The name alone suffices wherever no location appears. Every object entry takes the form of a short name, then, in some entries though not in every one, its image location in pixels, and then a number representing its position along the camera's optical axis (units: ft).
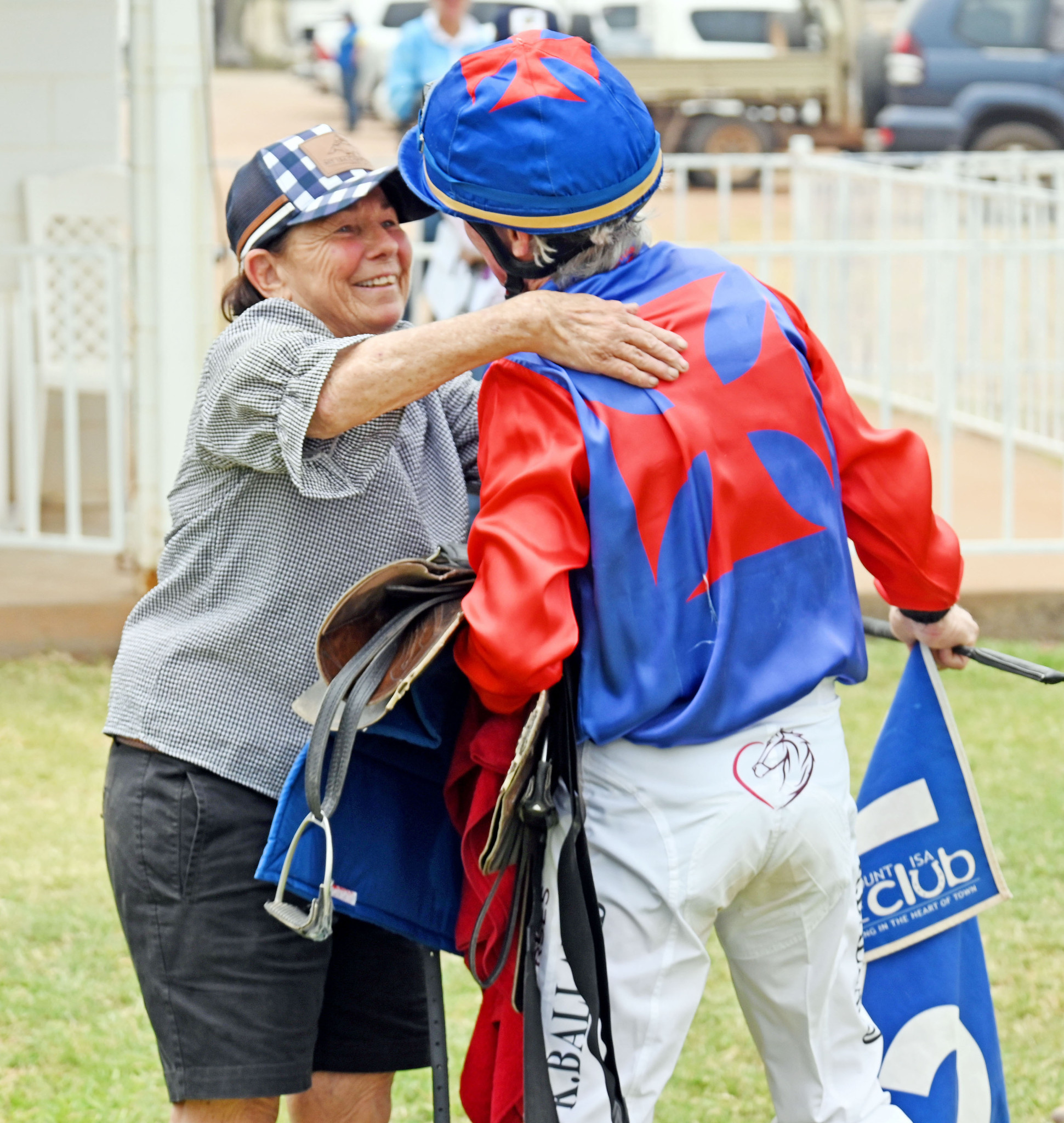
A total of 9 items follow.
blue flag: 15.93
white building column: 35.06
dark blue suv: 103.55
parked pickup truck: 119.75
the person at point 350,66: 157.99
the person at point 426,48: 48.24
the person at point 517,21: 44.57
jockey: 11.94
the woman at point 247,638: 13.62
